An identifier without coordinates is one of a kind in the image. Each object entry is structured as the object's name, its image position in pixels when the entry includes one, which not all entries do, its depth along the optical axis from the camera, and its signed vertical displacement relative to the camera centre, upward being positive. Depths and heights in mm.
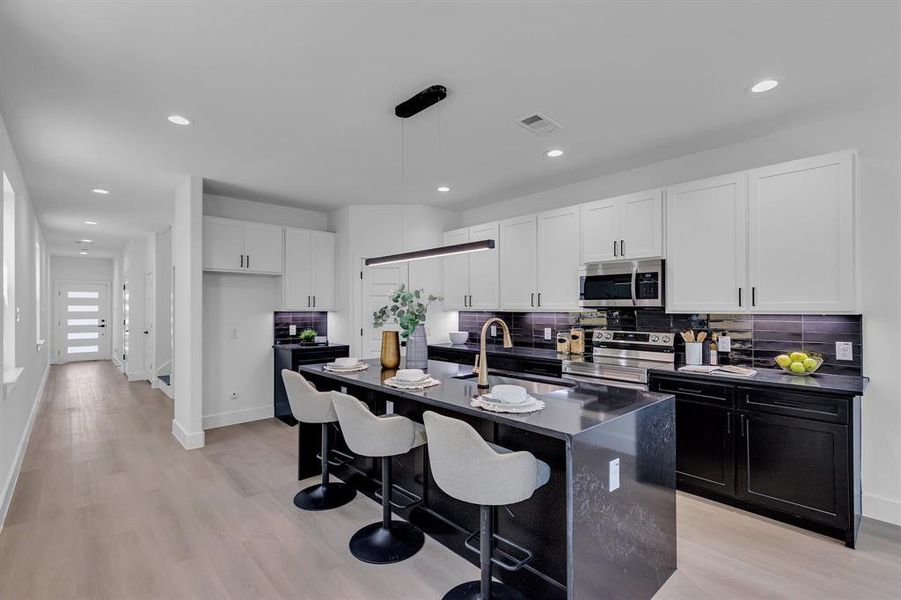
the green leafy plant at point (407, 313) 2973 -91
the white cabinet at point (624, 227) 3801 +644
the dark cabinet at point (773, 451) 2635 -1002
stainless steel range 3664 -546
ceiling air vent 3123 +1267
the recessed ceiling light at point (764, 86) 2596 +1261
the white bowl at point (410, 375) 2664 -458
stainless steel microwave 3783 +132
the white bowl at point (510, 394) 2061 -450
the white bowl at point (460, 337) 5547 -473
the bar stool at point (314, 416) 3041 -806
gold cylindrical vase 3238 -390
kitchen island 1790 -883
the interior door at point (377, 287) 5535 +159
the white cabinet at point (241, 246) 4922 +625
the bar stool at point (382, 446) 2430 -819
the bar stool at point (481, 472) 1832 -735
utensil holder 3557 -441
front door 11023 -530
